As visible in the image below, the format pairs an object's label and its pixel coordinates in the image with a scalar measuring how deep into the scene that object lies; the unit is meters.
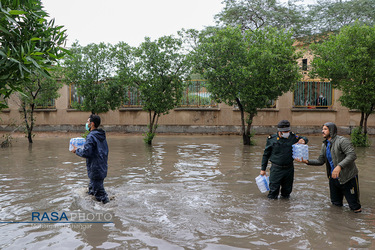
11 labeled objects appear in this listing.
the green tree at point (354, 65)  15.61
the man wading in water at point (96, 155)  6.30
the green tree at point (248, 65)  16.08
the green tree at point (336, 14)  27.83
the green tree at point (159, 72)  16.67
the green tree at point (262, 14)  30.69
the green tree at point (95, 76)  18.70
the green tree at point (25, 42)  4.08
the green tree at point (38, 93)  18.12
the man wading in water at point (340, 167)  6.18
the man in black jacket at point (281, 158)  7.05
